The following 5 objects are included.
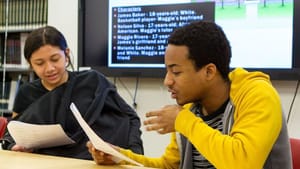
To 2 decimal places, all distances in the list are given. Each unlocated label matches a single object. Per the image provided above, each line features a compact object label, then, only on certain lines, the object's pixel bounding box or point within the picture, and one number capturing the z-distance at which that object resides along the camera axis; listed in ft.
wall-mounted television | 9.46
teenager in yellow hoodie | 5.31
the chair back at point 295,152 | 6.36
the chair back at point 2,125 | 8.55
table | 6.18
